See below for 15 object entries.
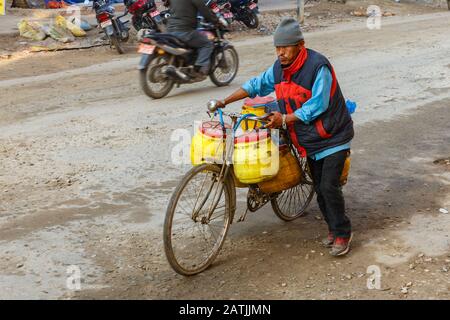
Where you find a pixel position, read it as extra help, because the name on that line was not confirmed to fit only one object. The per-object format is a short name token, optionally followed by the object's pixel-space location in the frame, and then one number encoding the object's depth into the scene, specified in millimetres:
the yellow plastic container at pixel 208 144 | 4445
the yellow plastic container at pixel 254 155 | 4418
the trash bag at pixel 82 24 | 15141
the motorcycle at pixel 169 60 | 9477
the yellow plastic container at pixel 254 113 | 4555
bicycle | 4340
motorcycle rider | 9562
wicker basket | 4758
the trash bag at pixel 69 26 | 14823
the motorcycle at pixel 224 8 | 14823
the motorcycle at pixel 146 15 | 14117
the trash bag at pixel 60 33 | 14469
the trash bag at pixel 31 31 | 14406
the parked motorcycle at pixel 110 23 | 13344
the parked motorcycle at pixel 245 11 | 16625
